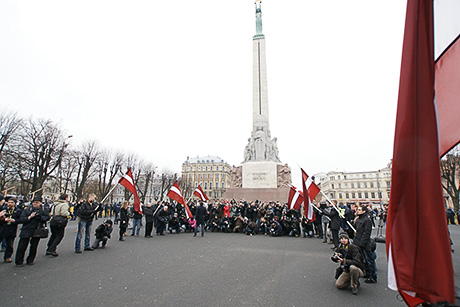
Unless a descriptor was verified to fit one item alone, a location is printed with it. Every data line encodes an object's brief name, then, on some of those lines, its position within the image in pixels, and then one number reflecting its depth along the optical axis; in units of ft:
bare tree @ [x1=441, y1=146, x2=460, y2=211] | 76.57
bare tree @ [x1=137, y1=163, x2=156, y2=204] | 131.61
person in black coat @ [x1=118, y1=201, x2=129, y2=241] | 35.12
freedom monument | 73.31
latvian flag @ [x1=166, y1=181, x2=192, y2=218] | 38.35
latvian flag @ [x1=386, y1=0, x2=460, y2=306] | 5.66
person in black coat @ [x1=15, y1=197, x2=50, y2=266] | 20.56
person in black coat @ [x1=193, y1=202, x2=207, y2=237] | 39.93
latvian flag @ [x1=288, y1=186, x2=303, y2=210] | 39.83
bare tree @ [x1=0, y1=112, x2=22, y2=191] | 65.71
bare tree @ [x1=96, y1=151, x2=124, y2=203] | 107.30
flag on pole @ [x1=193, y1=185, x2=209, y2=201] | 47.47
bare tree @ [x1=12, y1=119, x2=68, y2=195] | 71.46
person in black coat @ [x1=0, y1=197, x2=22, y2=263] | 20.98
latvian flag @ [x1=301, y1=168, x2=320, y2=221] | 28.76
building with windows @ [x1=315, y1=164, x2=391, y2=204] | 242.99
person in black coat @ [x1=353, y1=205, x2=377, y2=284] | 17.49
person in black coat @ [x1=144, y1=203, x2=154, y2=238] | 38.68
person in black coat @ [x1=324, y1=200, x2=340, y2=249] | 28.76
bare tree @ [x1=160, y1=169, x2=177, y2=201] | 153.81
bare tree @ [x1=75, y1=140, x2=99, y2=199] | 94.87
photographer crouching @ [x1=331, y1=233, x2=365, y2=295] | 15.60
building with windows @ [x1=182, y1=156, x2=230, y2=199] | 275.59
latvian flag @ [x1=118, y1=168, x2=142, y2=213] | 32.12
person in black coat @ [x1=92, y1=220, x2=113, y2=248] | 28.63
